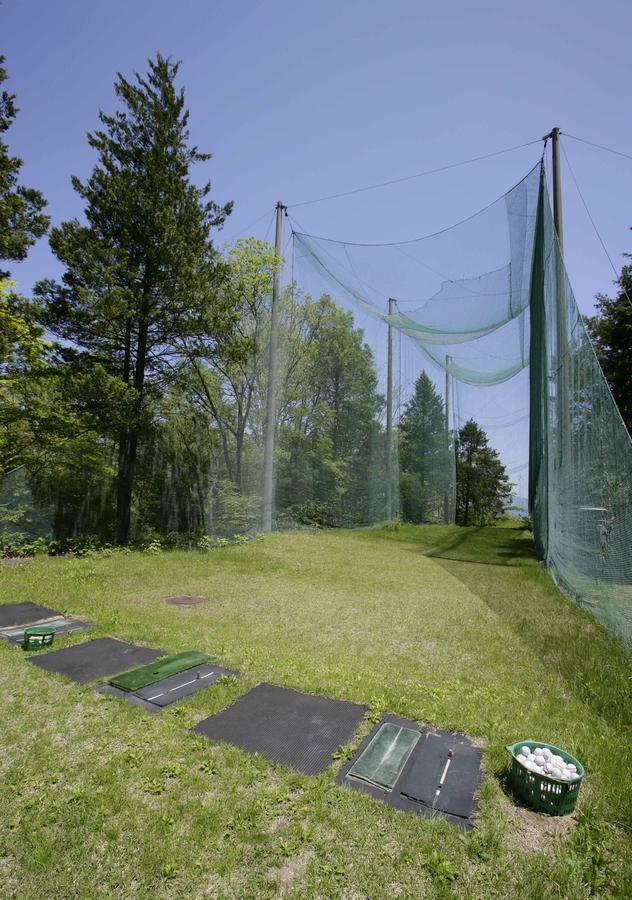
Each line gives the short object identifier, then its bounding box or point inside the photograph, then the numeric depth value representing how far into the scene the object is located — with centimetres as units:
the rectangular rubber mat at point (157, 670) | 252
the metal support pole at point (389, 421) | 973
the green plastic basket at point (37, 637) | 303
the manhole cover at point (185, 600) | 443
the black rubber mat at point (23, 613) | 361
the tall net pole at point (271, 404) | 811
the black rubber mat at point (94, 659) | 271
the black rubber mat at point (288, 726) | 193
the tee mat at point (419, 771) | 162
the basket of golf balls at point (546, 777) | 158
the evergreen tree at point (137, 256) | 685
